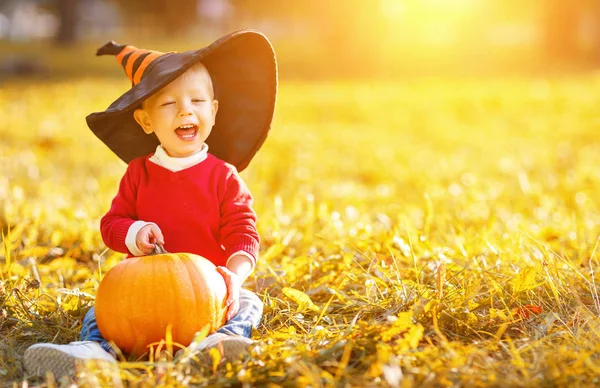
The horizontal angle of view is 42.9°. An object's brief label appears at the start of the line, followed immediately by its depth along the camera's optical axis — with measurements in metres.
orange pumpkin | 2.71
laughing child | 2.93
